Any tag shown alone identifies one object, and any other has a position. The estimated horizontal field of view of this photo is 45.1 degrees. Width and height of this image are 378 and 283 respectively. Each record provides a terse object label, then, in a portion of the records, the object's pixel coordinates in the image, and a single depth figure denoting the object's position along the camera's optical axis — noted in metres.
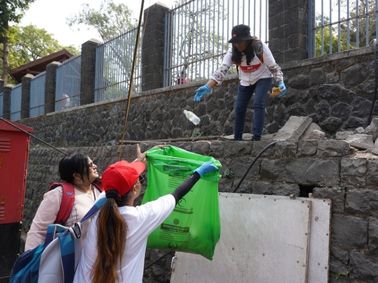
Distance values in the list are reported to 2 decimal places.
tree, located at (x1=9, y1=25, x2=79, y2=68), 37.88
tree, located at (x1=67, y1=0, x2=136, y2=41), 31.73
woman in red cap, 2.24
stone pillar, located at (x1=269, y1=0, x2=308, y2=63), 5.95
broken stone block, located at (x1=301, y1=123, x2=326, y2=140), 4.53
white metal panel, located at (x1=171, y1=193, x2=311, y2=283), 3.61
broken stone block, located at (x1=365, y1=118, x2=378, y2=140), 4.25
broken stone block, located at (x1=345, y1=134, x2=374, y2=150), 3.76
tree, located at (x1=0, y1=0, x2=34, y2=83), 16.45
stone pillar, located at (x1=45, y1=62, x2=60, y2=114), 14.05
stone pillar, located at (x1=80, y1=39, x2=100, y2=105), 11.68
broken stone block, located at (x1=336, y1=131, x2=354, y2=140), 4.66
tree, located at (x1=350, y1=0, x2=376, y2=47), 5.27
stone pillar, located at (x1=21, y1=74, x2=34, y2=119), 16.12
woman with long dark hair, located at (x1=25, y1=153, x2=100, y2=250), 2.87
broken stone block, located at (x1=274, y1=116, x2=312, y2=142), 4.76
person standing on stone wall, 4.77
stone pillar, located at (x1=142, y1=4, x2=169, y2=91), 8.75
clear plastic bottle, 5.76
